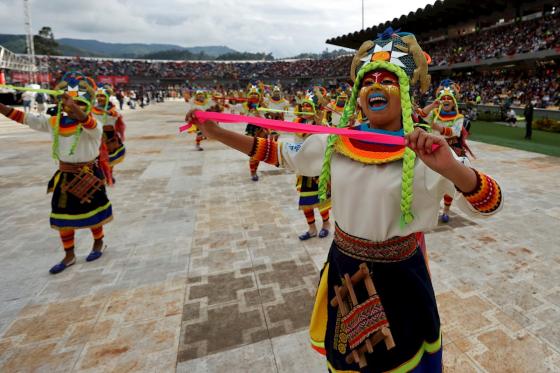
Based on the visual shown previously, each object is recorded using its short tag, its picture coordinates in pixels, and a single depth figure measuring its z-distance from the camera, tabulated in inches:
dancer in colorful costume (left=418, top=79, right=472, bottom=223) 209.3
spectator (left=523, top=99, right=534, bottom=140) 486.9
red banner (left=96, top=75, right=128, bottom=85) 1861.7
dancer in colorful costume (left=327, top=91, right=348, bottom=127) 282.1
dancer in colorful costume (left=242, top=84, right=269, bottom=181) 380.8
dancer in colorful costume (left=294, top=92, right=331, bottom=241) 187.2
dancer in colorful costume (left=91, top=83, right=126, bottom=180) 291.1
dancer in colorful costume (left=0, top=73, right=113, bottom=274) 153.3
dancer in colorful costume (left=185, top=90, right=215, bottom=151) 457.1
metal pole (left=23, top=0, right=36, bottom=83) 1427.0
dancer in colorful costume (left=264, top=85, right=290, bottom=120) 411.5
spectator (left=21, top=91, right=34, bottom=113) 846.1
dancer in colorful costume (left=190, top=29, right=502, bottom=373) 58.3
